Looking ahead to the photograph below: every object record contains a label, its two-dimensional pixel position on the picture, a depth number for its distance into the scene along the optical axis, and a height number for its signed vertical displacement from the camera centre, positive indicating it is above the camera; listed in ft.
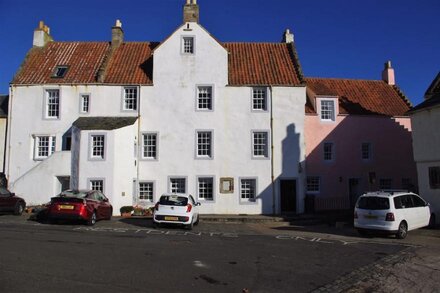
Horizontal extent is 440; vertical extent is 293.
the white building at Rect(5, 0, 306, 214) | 92.89 +15.48
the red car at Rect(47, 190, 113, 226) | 62.28 -2.18
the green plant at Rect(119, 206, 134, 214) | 84.43 -3.21
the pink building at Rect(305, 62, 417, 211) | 104.63 +11.21
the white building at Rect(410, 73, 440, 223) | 73.82 +7.90
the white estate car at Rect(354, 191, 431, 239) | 56.65 -2.88
